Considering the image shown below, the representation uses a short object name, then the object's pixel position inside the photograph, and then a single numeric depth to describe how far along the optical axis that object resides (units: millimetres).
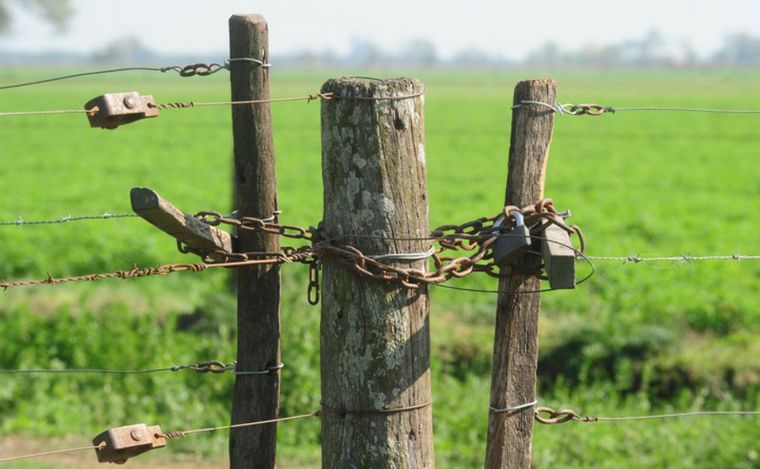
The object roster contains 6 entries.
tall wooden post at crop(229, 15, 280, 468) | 7324
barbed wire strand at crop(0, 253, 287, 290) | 6368
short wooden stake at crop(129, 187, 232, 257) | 6180
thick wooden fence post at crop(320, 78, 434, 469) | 6262
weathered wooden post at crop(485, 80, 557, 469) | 6500
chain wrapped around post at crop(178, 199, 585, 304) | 6293
